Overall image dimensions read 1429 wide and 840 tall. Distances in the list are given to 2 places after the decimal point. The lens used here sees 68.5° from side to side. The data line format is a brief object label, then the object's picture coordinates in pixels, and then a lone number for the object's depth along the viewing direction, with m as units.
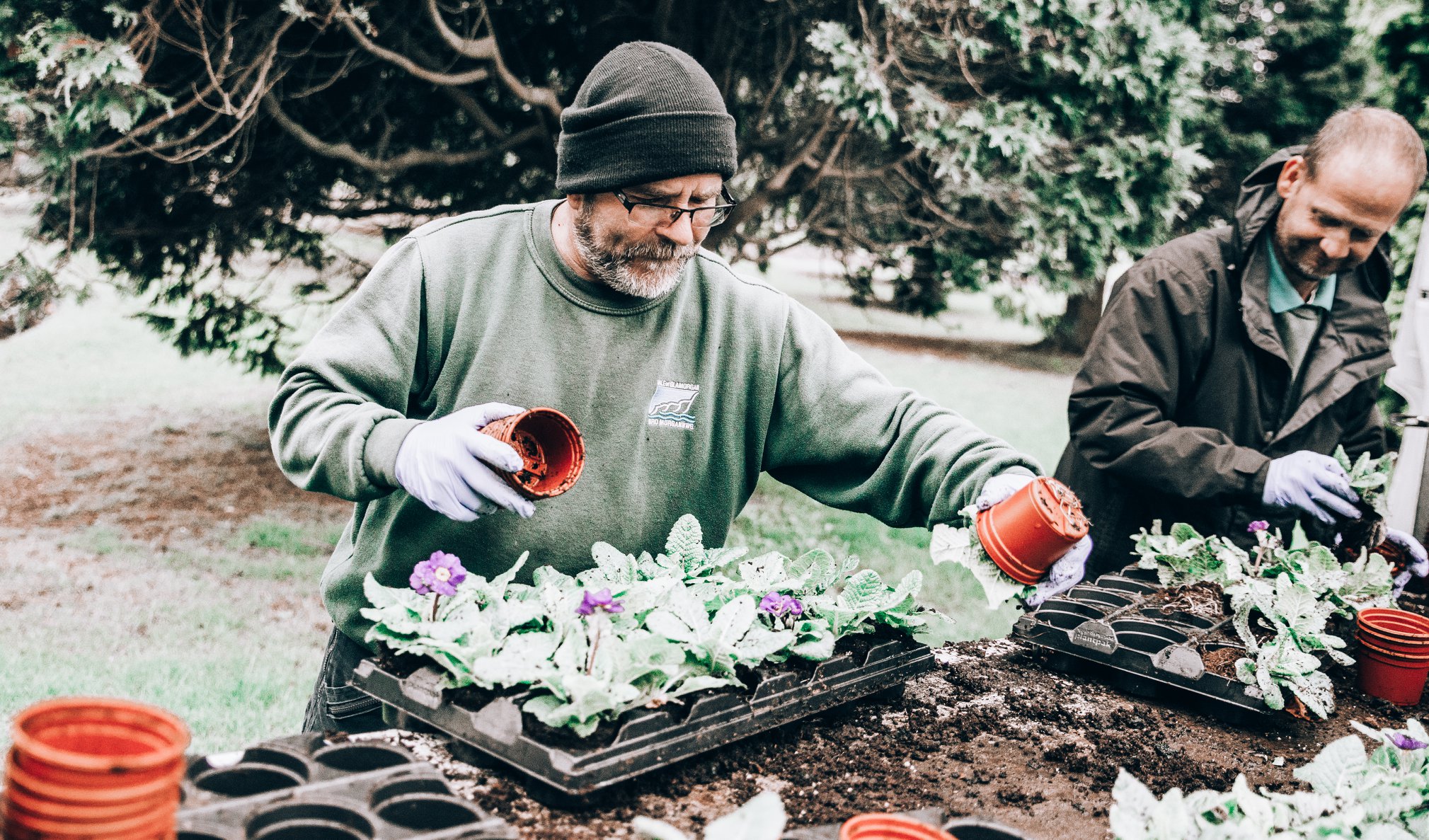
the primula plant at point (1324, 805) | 1.39
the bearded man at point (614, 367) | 2.16
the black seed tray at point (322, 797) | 1.23
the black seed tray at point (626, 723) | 1.46
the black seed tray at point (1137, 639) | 2.13
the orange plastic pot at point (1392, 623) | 2.35
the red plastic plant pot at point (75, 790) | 0.97
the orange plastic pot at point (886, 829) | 1.22
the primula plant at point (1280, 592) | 2.13
